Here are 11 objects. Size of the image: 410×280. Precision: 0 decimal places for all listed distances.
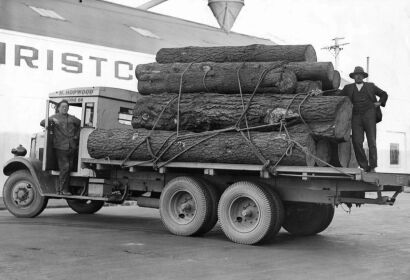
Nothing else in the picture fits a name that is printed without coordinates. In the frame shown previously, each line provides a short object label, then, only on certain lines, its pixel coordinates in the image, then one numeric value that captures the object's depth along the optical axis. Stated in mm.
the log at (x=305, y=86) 9656
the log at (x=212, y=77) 9695
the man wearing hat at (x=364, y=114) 9891
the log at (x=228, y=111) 9117
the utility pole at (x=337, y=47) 44062
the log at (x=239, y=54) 10102
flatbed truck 9141
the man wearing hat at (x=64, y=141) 11680
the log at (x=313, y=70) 9664
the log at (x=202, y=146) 9109
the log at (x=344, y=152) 9982
